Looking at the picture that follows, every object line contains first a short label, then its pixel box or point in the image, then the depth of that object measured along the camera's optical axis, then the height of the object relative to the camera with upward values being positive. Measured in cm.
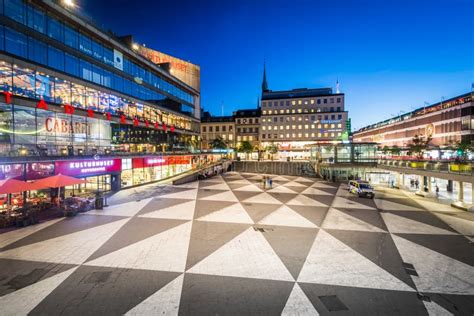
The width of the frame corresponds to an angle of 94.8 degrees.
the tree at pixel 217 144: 7169 +301
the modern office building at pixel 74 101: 1725 +582
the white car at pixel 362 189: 2502 -432
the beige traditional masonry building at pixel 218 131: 8362 +863
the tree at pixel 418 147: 4517 +102
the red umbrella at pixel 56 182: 1501 -200
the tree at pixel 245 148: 7350 +168
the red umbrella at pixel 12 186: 1287 -195
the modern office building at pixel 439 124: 5141 +833
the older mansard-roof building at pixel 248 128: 8344 +958
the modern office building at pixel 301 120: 7669 +1187
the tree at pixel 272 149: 7575 +132
